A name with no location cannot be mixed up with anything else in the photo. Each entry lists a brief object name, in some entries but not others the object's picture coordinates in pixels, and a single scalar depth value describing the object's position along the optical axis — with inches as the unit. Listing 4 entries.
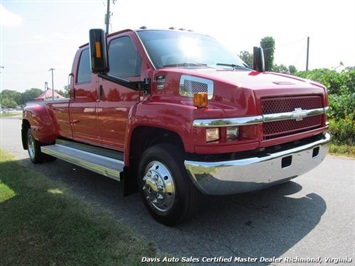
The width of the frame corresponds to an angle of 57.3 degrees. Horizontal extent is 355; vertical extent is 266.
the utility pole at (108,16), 888.2
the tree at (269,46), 1126.4
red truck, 116.0
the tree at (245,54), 2021.2
